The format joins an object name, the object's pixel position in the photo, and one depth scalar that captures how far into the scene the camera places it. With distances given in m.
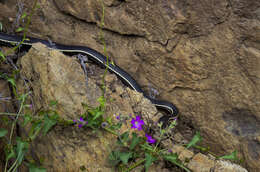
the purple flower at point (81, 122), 2.36
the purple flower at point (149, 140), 2.40
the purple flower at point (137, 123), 2.38
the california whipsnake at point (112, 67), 3.62
